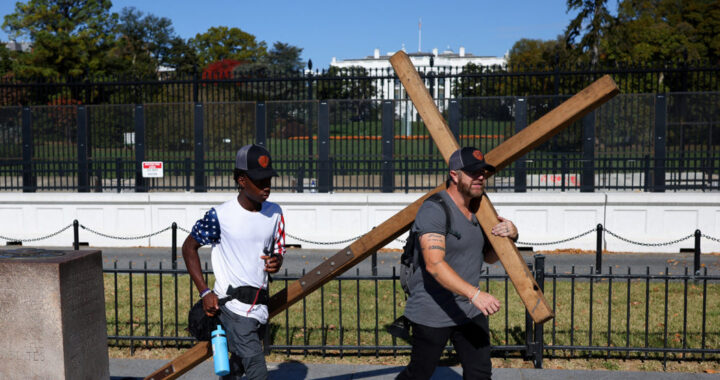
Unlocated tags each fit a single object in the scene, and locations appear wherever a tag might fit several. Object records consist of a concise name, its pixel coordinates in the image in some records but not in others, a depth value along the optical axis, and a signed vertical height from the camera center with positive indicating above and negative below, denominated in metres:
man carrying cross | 3.99 -0.71
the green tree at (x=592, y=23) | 37.91 +7.02
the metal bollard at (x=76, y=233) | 11.42 -1.35
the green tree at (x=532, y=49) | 49.47 +12.48
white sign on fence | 14.91 -0.37
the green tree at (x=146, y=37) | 85.00 +14.98
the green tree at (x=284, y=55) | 93.94 +13.70
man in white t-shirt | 4.16 -0.65
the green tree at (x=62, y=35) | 51.03 +9.16
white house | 146.12 +20.19
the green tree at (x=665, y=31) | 41.84 +8.23
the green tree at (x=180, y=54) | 90.06 +12.90
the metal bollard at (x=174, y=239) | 10.75 -1.40
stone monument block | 4.14 -0.99
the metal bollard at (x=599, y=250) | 10.31 -1.48
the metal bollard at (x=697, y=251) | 9.87 -1.42
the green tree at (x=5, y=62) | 55.69 +7.19
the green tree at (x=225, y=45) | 94.56 +14.55
